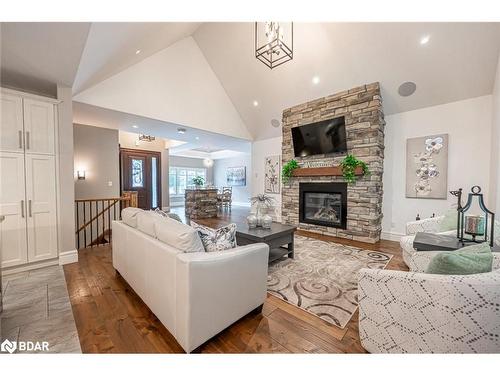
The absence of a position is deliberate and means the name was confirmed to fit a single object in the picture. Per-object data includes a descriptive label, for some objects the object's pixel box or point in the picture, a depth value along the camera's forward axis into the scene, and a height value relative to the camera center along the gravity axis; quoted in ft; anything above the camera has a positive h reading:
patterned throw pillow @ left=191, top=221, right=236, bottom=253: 5.49 -1.55
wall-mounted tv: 14.40 +3.32
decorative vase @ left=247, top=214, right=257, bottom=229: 10.03 -1.93
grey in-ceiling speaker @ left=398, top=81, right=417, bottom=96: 12.12 +5.63
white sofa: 4.38 -2.41
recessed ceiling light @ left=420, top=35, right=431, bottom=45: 10.17 +7.14
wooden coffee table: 8.75 -2.42
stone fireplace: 13.30 +0.20
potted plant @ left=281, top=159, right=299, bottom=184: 17.24 +1.16
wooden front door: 25.32 +0.85
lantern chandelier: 8.14 +8.94
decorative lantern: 6.16 -1.37
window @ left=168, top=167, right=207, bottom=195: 36.52 +0.65
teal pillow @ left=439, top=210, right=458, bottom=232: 8.66 -1.70
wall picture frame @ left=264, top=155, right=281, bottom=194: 21.11 +0.72
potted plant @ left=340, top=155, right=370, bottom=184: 13.48 +1.01
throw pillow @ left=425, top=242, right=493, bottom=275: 3.90 -1.56
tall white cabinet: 8.49 +0.10
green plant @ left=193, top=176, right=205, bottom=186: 24.83 +0.07
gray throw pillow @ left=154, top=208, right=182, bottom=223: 9.25 -1.56
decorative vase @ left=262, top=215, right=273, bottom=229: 9.84 -1.93
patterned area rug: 6.43 -3.90
